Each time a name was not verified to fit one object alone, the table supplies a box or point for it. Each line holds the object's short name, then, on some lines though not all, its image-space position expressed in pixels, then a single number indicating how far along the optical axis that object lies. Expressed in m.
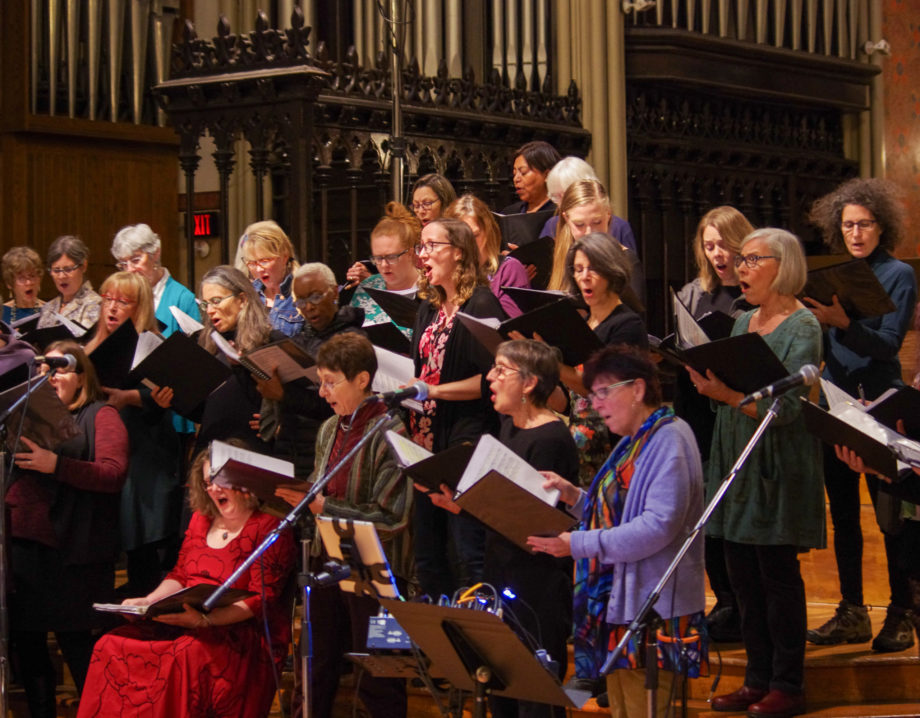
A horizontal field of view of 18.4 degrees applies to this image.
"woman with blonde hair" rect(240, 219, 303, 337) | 10.66
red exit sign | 16.17
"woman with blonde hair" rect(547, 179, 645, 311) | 9.51
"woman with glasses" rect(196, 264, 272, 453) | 9.77
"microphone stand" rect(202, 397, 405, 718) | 7.12
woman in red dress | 8.80
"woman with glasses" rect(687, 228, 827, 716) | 8.06
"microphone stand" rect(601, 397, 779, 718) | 6.36
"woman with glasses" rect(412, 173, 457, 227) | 11.23
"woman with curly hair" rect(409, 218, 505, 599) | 8.64
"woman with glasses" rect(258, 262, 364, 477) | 9.53
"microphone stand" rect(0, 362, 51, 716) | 8.38
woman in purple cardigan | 7.07
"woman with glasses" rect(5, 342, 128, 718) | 9.50
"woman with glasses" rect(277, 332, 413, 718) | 8.46
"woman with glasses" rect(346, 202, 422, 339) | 10.24
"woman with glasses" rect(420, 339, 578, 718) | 7.62
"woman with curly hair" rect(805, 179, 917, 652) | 9.03
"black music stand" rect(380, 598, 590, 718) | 6.24
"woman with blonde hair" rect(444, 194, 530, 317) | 9.79
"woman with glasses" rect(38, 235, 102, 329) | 11.67
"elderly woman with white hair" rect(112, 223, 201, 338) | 11.43
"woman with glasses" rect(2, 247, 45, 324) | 12.13
